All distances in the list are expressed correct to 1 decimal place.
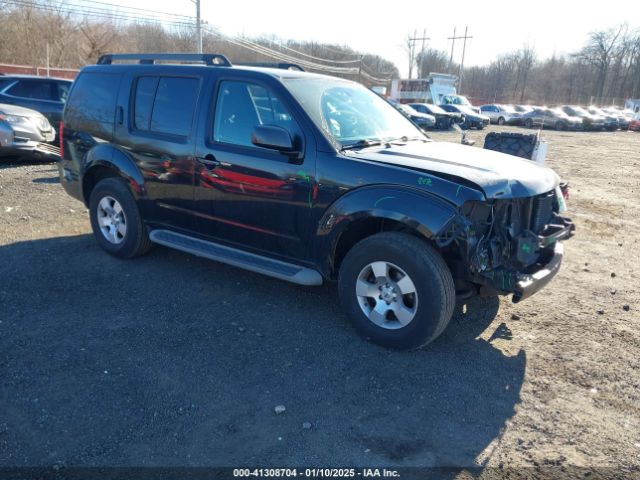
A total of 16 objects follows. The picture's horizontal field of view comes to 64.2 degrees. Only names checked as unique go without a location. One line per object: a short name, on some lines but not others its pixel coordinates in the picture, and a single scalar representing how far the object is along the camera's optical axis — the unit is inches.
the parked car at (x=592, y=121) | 1470.2
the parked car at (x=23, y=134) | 391.2
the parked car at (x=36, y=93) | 463.8
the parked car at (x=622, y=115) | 1555.1
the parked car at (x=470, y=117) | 1265.3
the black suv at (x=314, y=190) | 140.2
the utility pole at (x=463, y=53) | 2563.7
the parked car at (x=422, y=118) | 1090.7
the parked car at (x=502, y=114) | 1493.6
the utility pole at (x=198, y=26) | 1236.6
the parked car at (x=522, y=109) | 1533.2
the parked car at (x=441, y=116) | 1182.9
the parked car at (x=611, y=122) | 1487.5
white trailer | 1774.2
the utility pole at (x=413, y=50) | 2797.7
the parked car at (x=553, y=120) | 1448.1
